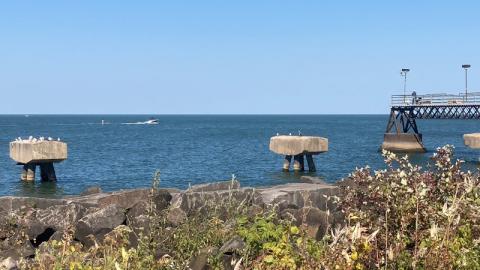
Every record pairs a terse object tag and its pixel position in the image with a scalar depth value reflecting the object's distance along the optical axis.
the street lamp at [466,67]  83.40
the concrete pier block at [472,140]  45.47
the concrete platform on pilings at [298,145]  39.94
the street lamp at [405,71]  79.81
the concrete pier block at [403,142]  62.91
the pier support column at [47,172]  38.94
